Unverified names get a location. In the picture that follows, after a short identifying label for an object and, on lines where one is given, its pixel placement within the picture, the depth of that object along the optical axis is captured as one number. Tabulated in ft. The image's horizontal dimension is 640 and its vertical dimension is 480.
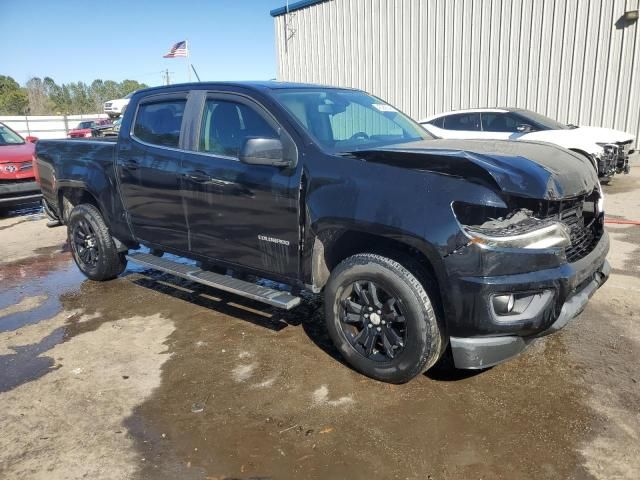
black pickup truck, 9.05
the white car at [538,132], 31.12
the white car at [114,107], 90.22
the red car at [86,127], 89.76
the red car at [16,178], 31.24
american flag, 61.31
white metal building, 41.06
